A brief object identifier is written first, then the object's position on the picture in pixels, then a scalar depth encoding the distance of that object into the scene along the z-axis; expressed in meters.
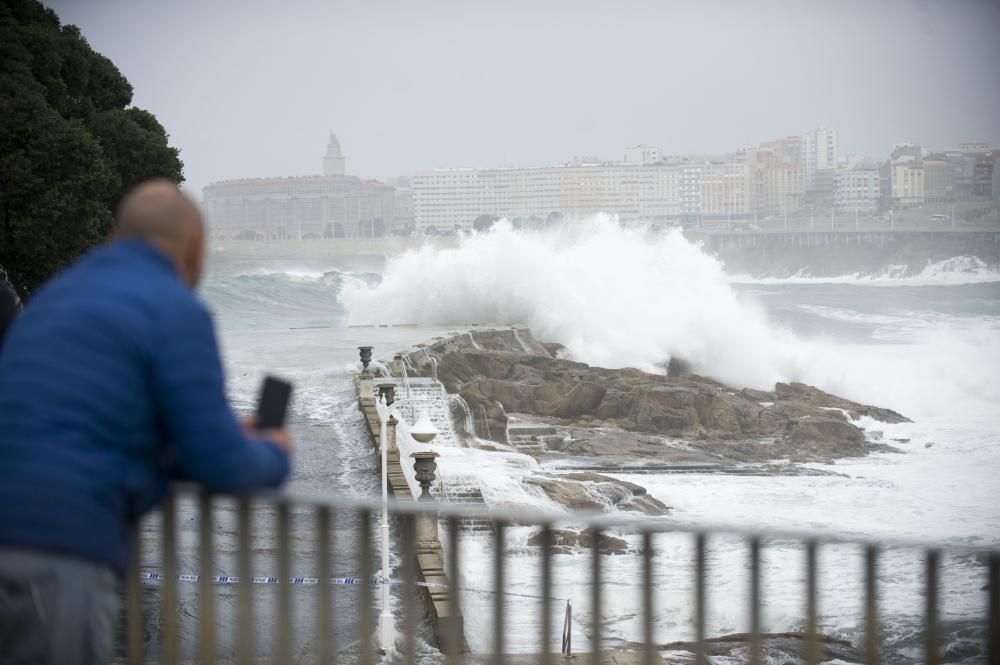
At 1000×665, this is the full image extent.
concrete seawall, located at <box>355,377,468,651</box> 11.01
